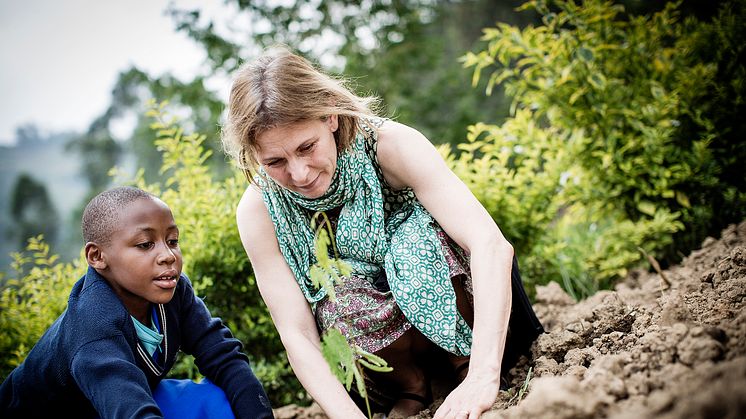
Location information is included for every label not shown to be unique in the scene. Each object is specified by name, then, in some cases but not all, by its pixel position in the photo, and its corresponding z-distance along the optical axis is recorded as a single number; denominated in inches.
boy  72.5
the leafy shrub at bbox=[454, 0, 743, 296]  138.2
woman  81.6
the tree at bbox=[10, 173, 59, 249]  853.6
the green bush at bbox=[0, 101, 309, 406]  115.6
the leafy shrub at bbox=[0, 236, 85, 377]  121.2
